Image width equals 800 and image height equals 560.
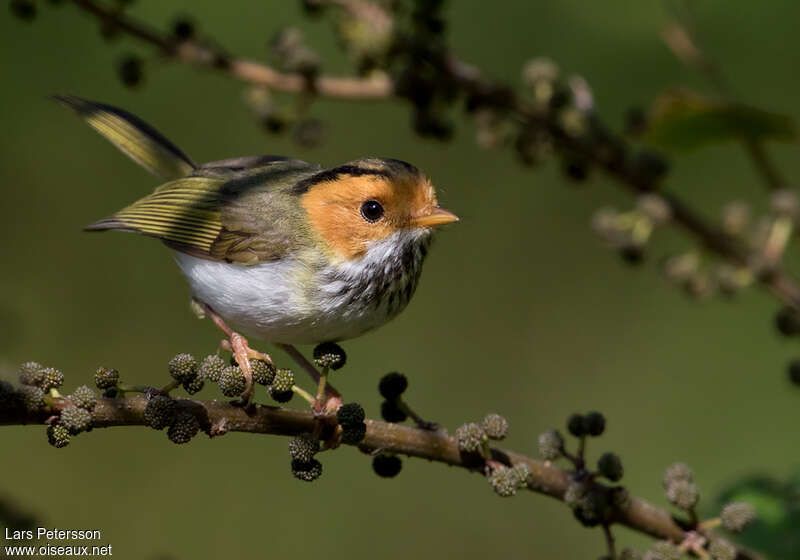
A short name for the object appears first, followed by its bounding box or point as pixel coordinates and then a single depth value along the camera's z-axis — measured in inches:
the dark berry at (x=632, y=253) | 241.6
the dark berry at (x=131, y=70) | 245.3
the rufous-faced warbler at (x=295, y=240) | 234.7
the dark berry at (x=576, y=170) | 253.0
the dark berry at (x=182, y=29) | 247.3
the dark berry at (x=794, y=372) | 204.7
